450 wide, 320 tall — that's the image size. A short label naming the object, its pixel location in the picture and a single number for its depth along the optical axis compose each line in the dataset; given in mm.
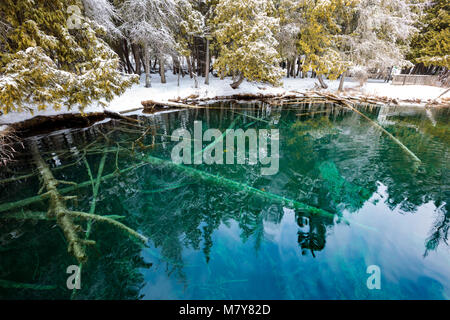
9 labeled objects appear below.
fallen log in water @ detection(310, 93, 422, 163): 9627
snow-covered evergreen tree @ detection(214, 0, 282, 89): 17278
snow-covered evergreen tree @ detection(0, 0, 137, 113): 7000
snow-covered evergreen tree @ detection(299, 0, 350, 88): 19764
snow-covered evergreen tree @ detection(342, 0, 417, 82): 20141
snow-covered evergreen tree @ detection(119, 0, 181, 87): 16750
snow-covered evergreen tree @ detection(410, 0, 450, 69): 23169
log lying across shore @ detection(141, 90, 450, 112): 20578
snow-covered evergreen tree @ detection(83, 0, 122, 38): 13070
